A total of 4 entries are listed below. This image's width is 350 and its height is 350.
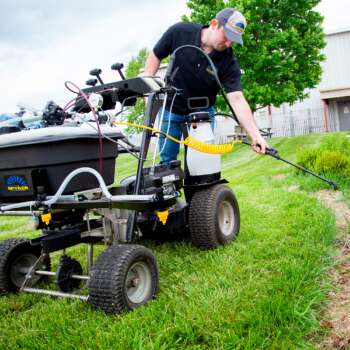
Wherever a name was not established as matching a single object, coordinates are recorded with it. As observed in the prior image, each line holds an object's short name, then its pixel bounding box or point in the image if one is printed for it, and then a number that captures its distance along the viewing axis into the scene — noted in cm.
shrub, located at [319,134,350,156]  624
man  343
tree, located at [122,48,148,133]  3303
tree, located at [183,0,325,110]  1752
